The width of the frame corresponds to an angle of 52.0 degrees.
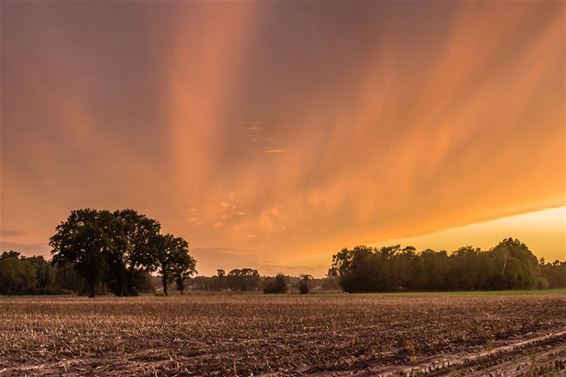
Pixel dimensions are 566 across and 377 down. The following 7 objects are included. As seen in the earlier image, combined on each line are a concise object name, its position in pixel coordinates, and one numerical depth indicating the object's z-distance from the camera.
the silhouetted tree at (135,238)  104.69
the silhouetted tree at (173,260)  112.19
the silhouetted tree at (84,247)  94.12
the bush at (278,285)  149.12
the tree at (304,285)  138.38
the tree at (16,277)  141.00
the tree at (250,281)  194.25
